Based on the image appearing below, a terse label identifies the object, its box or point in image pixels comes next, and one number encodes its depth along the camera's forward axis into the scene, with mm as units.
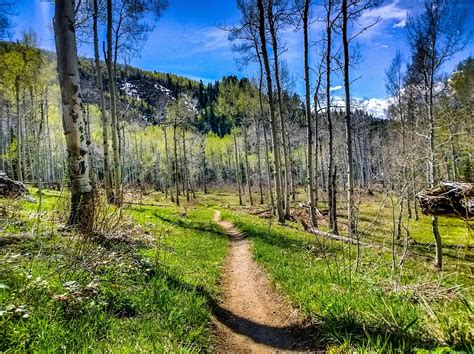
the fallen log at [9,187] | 12609
